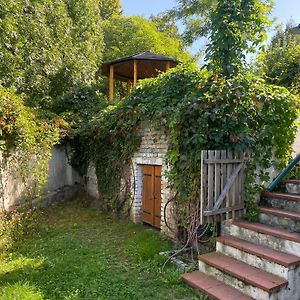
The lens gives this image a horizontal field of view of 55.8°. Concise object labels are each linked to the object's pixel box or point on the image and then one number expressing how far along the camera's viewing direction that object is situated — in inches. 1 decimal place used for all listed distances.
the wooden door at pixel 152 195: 265.7
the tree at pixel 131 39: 684.7
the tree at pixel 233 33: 202.7
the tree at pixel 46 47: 405.1
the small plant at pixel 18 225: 241.0
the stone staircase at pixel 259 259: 135.3
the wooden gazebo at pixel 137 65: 409.4
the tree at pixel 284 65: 338.9
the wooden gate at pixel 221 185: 168.6
